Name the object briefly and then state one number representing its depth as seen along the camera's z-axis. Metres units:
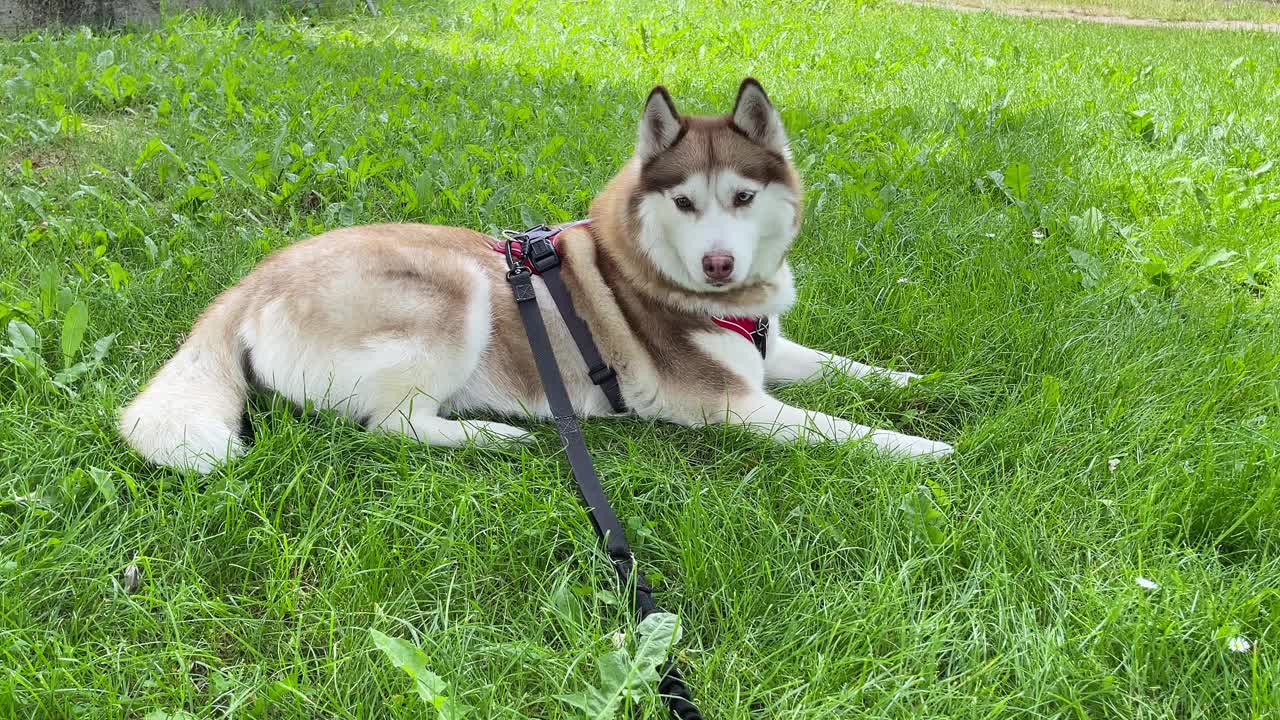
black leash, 1.59
